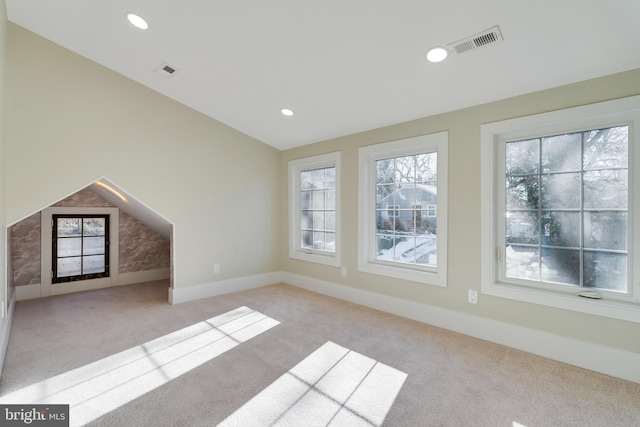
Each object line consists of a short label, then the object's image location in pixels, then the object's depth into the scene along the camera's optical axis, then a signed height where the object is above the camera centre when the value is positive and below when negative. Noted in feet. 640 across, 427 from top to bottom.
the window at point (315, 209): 13.70 +0.37
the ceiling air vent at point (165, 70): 9.85 +5.03
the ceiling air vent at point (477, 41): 6.40 +4.01
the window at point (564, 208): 7.19 +0.23
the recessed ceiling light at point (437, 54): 7.16 +4.06
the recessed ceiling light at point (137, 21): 7.89 +5.35
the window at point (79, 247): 14.20 -1.61
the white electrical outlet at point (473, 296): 9.14 -2.52
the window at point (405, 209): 10.00 +0.28
